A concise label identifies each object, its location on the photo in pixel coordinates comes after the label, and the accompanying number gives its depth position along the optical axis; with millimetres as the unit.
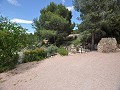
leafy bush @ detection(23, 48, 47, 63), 7992
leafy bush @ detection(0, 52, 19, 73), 6997
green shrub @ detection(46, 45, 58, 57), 9157
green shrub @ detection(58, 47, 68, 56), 8928
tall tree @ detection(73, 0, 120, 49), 10031
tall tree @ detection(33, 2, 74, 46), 12690
